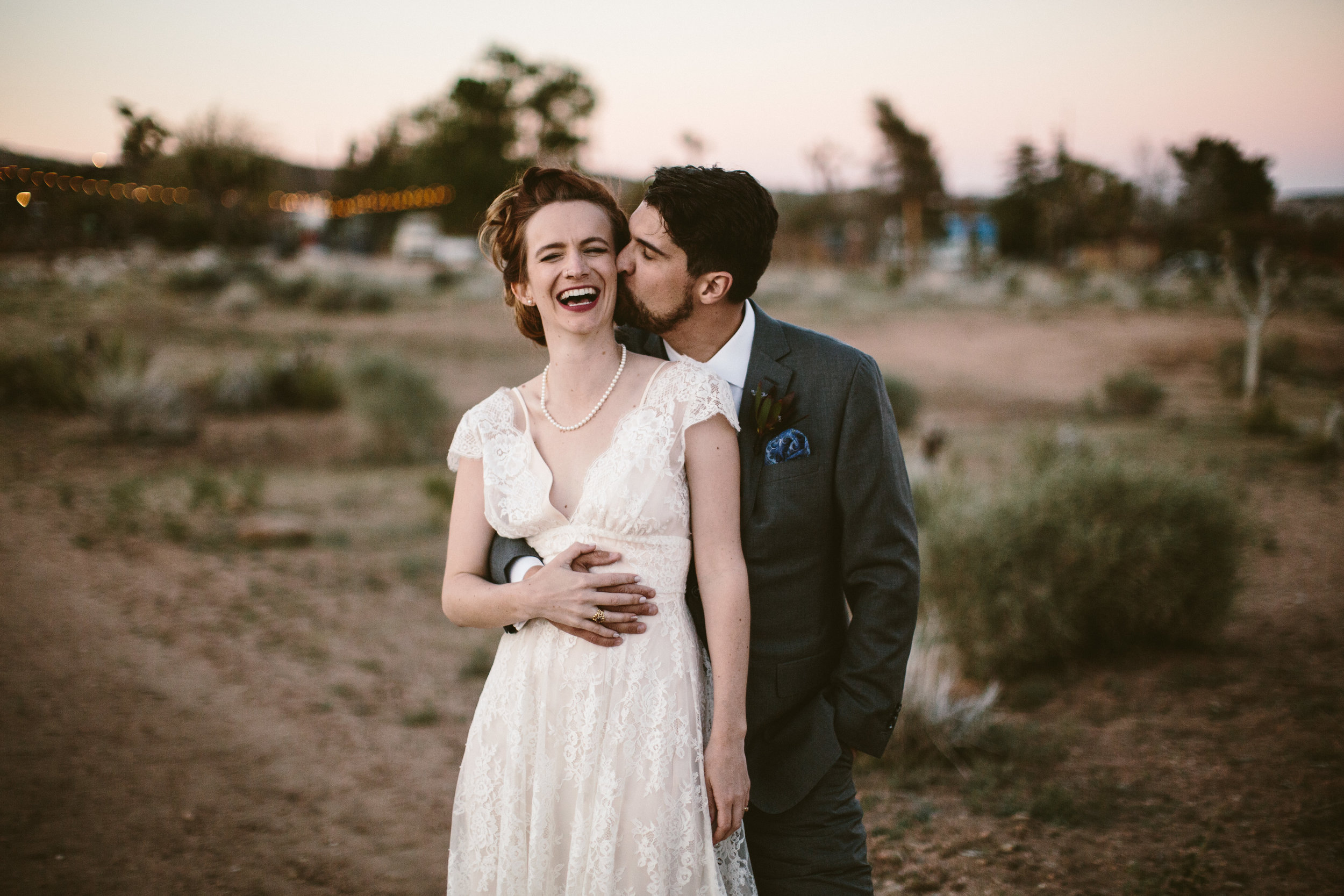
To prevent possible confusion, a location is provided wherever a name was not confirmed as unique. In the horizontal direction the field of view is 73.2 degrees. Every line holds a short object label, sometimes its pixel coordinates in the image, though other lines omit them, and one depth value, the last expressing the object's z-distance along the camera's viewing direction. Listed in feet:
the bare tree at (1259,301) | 40.73
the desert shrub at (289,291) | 73.05
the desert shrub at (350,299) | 70.85
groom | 7.24
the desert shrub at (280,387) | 40.22
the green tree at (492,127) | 115.55
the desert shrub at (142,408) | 33.99
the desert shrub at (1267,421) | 35.50
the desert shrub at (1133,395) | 42.22
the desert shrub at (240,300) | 65.92
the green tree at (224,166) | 56.85
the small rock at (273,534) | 25.61
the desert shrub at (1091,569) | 17.37
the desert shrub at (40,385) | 35.96
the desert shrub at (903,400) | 40.57
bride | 6.50
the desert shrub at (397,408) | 36.68
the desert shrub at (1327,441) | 31.30
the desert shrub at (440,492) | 28.89
